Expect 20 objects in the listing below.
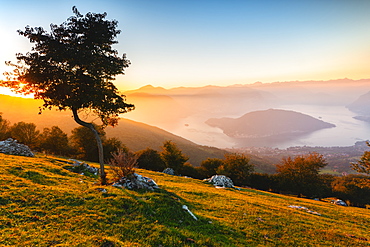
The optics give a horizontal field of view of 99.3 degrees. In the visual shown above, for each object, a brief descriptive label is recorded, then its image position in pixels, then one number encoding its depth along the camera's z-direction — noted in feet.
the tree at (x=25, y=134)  155.84
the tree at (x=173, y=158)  178.40
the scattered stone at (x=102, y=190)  42.32
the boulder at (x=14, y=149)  79.71
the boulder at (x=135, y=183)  47.78
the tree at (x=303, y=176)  159.43
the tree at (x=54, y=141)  162.40
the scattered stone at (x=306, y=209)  63.94
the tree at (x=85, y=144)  176.86
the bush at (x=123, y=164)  48.06
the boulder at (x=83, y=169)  69.28
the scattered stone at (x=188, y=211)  37.83
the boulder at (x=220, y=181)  110.00
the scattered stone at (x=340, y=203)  125.33
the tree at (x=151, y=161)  191.83
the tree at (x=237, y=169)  159.94
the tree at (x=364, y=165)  96.41
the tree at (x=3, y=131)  150.88
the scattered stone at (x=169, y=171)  159.62
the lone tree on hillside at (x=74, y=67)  45.68
